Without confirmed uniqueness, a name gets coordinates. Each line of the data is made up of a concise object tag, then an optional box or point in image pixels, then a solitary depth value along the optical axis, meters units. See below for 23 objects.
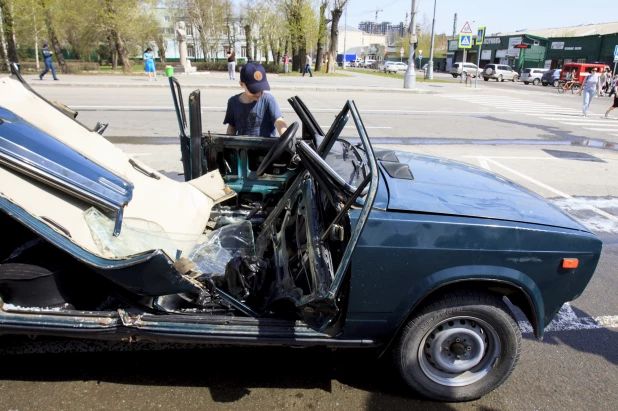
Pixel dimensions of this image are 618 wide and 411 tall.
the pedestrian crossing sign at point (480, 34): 25.75
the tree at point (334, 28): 39.48
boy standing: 4.44
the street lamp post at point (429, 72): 36.88
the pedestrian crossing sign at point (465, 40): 23.45
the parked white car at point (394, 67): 56.19
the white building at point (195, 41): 63.78
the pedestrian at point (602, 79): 22.12
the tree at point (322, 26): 40.44
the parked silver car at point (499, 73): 42.34
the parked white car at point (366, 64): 82.07
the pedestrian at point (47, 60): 21.37
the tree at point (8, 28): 25.81
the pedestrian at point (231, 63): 26.91
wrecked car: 2.22
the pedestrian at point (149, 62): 23.31
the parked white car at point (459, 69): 46.88
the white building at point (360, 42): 110.82
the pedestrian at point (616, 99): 15.00
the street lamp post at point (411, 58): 23.25
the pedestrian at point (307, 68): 33.12
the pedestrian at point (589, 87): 15.93
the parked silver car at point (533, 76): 40.16
